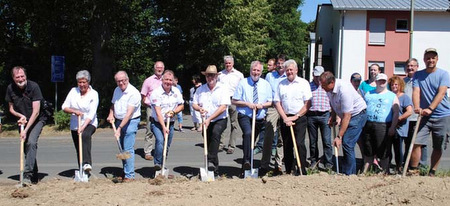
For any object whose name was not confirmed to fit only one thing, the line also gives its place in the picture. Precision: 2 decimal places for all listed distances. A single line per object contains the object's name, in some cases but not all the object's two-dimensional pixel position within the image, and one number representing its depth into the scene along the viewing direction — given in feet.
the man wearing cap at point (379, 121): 23.21
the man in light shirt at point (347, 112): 21.35
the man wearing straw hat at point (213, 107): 23.93
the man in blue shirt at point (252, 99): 24.21
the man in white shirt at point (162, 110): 23.63
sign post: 49.06
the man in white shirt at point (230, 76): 29.43
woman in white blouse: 23.08
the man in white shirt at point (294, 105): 23.20
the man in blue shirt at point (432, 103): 21.38
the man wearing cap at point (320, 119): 26.30
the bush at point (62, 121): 45.62
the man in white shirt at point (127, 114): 23.15
